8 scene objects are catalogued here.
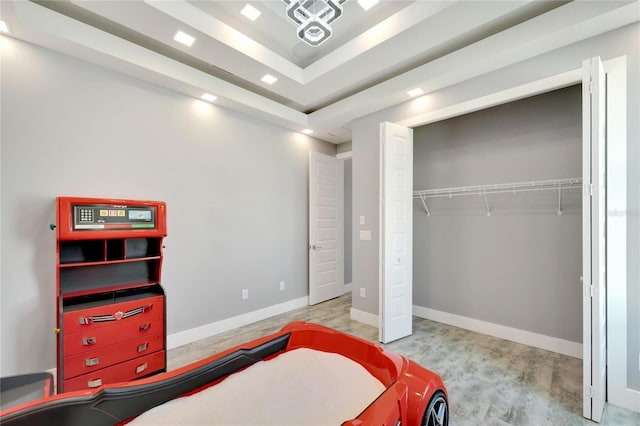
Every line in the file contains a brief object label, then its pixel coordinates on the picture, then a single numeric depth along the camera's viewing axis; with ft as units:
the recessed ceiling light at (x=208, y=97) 10.22
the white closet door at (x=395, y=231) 9.86
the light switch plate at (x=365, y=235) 12.05
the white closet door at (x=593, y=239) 5.94
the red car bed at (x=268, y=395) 3.55
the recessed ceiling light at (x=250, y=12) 7.17
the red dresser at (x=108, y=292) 6.20
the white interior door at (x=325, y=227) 14.37
